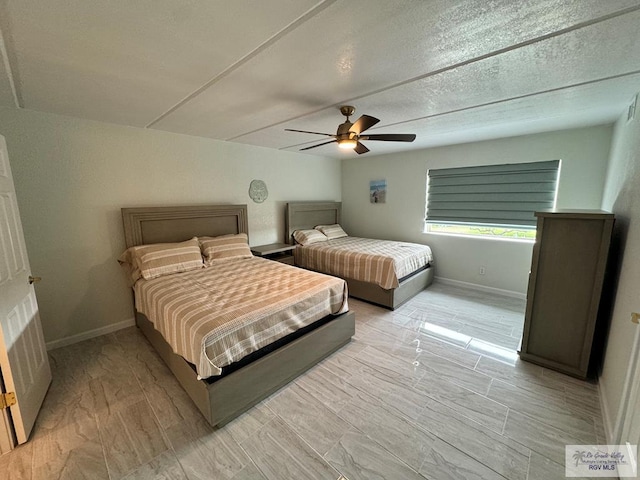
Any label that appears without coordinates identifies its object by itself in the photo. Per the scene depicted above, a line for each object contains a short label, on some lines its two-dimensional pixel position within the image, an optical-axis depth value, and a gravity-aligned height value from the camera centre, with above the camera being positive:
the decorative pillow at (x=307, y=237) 4.55 -0.65
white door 1.56 -0.81
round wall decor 4.12 +0.16
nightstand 4.04 -0.82
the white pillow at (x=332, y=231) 5.02 -0.61
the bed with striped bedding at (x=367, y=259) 3.45 -0.88
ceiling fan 2.19 +0.58
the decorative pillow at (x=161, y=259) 2.71 -0.63
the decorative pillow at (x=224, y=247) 3.28 -0.60
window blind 3.51 +0.07
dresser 2.04 -0.77
